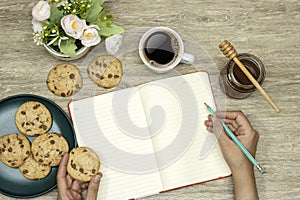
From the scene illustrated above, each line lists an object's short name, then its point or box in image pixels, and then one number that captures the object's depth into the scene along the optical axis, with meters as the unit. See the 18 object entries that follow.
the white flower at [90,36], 0.91
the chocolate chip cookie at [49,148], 1.00
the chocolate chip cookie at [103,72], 1.04
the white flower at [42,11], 0.87
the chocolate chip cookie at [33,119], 1.01
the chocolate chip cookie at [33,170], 1.00
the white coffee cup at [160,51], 1.02
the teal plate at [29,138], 1.00
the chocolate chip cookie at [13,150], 0.99
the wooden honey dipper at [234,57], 0.97
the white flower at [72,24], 0.89
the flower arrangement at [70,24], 0.89
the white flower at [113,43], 0.99
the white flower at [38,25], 0.93
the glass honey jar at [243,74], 1.00
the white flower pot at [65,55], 0.96
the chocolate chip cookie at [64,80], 1.03
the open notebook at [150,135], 1.03
